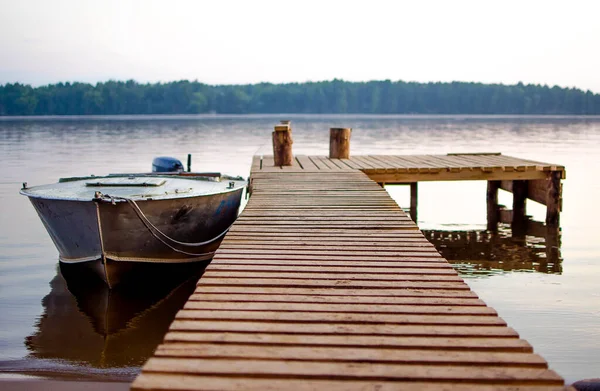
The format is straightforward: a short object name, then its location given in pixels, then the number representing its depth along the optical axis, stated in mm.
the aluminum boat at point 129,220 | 8156
